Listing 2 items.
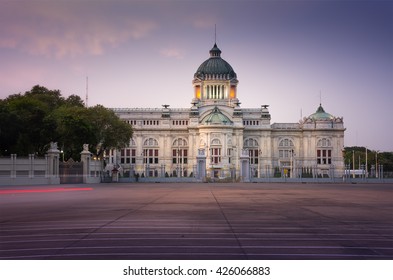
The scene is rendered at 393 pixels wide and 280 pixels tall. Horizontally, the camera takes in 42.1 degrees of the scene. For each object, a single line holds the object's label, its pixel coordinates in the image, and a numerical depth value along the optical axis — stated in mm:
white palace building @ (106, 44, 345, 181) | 141750
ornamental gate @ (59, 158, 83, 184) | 70562
